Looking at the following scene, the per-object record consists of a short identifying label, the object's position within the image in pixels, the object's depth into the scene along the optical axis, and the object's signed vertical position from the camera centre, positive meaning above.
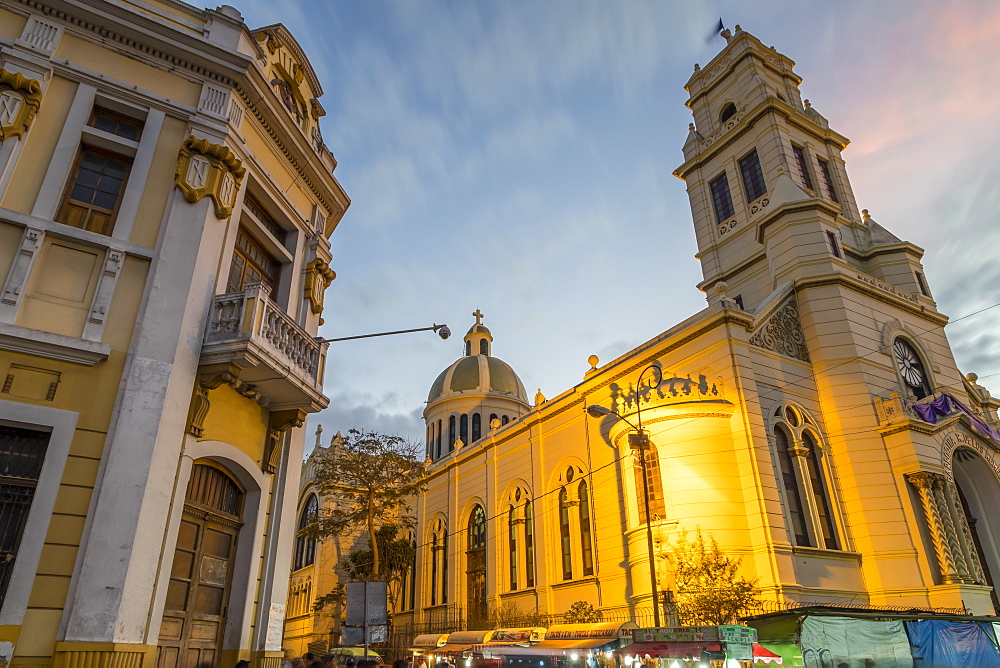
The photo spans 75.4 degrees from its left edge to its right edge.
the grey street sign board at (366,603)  11.45 +0.72
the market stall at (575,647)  18.88 -0.12
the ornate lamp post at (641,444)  16.56 +5.15
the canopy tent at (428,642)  30.58 +0.20
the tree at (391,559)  40.56 +5.08
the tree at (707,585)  19.30 +1.51
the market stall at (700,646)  12.68 -0.10
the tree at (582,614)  25.23 +1.04
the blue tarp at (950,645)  16.81 -0.25
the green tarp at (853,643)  15.18 -0.14
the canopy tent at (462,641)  26.73 +0.17
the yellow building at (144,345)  7.82 +3.90
